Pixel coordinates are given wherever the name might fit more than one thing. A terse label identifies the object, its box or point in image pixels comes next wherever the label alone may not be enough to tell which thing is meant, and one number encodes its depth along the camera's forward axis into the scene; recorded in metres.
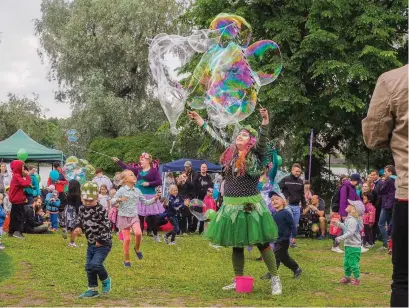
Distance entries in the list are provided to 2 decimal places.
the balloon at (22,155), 17.27
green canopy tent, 27.39
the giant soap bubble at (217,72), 9.80
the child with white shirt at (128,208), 11.16
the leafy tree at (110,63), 36.78
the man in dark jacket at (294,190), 14.98
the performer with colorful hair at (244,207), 8.15
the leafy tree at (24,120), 48.56
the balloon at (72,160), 20.65
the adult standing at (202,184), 17.69
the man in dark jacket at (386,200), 14.76
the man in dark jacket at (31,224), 16.75
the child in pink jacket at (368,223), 15.73
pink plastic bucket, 8.45
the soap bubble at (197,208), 10.55
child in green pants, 9.66
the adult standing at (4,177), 17.46
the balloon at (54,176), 18.45
